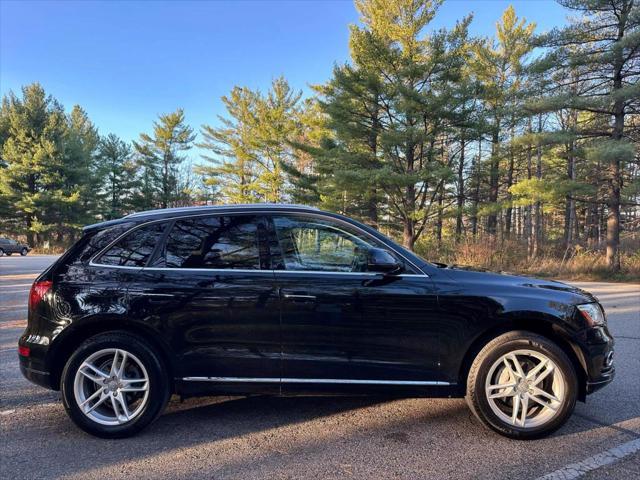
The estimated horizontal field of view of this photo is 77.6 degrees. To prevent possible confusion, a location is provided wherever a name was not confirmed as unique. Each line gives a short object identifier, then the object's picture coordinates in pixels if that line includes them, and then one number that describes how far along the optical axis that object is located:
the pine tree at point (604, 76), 14.70
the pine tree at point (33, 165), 36.22
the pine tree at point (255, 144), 32.66
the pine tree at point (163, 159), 46.22
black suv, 3.01
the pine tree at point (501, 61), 24.20
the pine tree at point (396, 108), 19.38
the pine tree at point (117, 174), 45.12
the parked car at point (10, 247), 31.73
